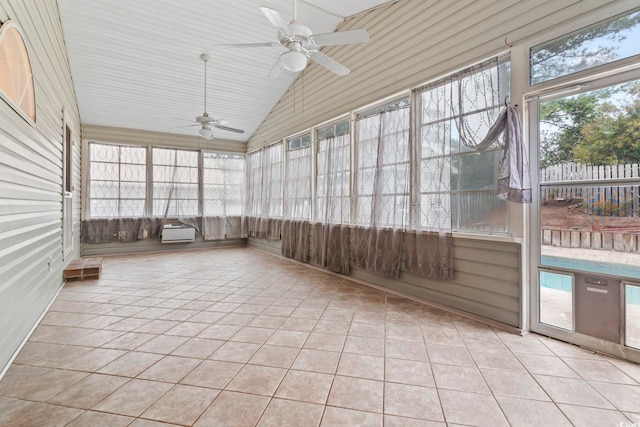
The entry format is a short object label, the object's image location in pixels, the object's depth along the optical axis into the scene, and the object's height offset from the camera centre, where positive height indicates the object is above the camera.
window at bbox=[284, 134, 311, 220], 5.73 +0.74
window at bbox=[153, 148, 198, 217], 7.48 +0.87
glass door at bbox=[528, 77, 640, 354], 2.24 +0.04
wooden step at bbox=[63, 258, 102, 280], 4.51 -0.88
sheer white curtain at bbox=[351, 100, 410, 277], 3.78 +0.38
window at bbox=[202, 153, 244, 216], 8.04 +0.88
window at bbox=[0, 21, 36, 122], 2.04 +1.12
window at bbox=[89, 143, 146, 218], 6.83 +0.83
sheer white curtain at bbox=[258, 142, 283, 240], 6.72 +0.51
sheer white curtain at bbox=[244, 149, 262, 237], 7.57 +0.62
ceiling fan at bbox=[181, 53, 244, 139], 4.91 +1.58
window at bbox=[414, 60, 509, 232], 2.92 +0.70
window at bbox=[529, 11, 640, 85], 2.19 +1.37
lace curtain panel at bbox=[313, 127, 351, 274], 4.72 +0.24
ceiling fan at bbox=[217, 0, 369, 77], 2.54 +1.61
